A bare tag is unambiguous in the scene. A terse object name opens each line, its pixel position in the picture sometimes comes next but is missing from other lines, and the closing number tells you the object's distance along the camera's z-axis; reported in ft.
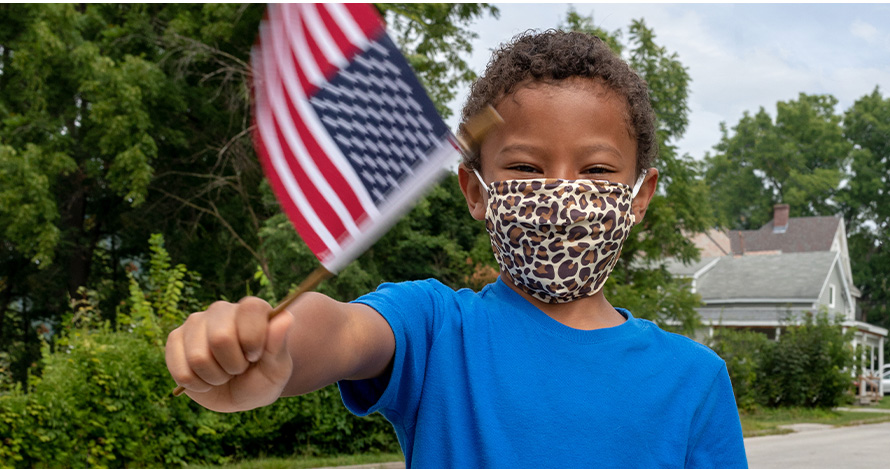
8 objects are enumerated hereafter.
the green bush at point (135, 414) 27.55
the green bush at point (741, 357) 66.18
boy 5.13
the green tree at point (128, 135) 50.65
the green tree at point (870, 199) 185.88
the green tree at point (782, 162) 194.80
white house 121.60
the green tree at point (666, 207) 51.60
